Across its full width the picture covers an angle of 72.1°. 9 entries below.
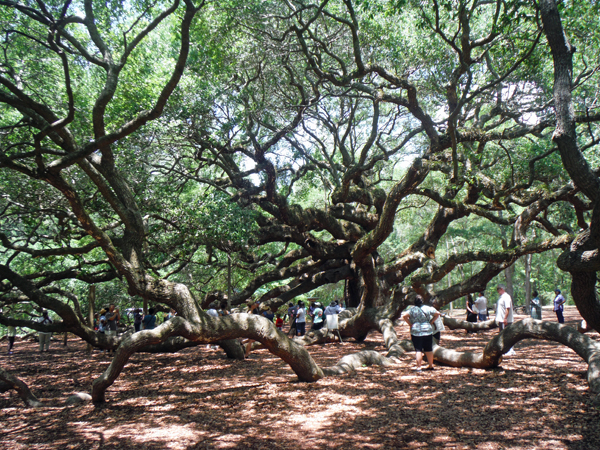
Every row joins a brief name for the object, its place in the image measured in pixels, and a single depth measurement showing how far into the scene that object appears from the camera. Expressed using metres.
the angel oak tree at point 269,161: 6.34
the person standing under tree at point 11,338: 13.31
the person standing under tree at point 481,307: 13.98
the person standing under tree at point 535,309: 14.09
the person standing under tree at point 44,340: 13.63
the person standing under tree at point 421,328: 7.14
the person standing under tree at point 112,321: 11.60
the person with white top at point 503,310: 8.69
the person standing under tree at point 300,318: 12.44
